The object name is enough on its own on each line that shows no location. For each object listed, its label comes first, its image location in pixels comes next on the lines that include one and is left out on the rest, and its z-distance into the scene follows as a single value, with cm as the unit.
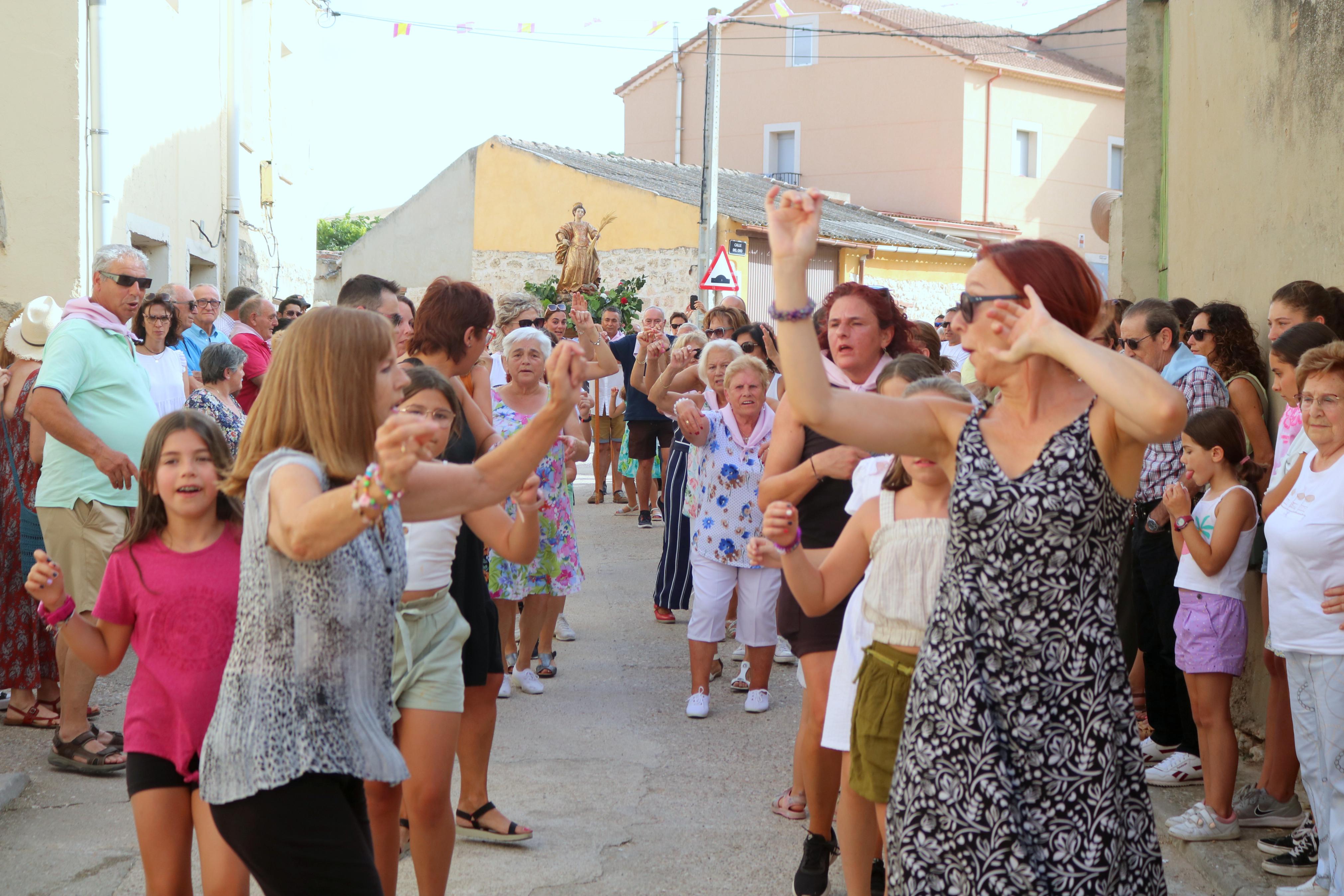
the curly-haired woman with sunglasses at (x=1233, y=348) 559
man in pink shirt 818
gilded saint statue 2036
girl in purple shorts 468
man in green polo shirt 550
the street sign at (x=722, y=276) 1712
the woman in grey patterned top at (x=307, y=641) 250
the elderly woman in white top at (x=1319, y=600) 392
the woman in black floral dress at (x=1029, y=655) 238
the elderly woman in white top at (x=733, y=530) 654
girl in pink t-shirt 301
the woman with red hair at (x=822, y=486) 420
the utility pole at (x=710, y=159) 1906
